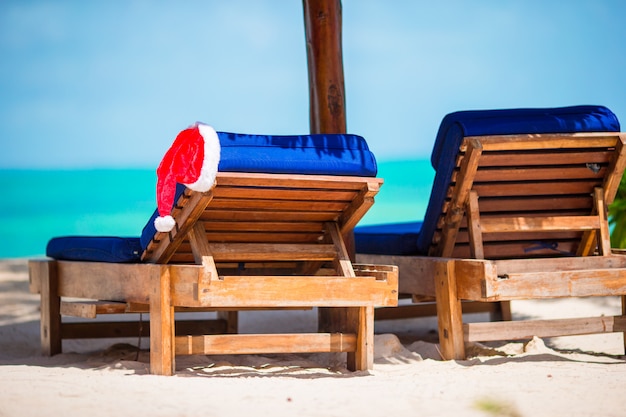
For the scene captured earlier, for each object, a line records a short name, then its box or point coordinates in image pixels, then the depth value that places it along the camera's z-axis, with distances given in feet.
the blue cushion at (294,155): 24.26
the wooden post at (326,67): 34.96
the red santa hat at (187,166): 23.20
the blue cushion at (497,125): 27.76
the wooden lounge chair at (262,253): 24.54
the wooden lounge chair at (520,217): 27.58
